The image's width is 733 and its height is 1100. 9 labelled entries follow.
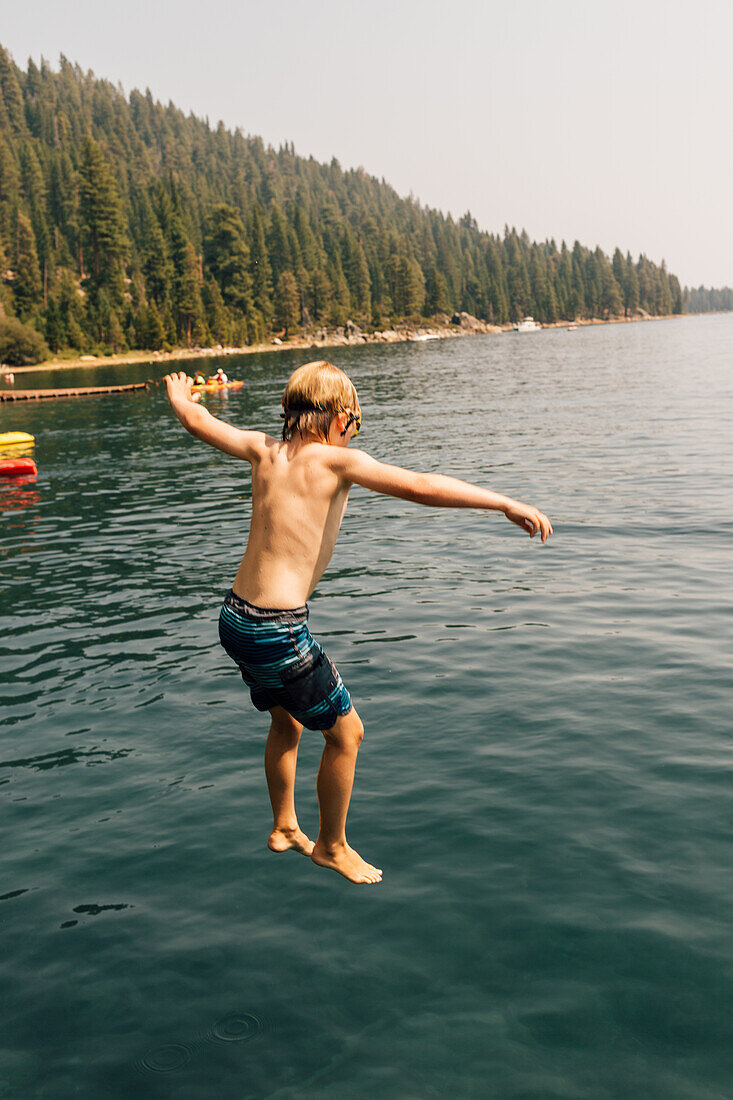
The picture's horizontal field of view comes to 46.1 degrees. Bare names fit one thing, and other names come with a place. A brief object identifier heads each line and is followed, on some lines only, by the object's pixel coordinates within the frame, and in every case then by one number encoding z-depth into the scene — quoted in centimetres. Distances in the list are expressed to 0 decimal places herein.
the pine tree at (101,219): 13262
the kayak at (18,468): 2644
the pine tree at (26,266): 12650
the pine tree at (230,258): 14962
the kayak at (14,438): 3083
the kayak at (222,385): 5365
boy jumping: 464
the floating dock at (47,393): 5853
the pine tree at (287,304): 15562
